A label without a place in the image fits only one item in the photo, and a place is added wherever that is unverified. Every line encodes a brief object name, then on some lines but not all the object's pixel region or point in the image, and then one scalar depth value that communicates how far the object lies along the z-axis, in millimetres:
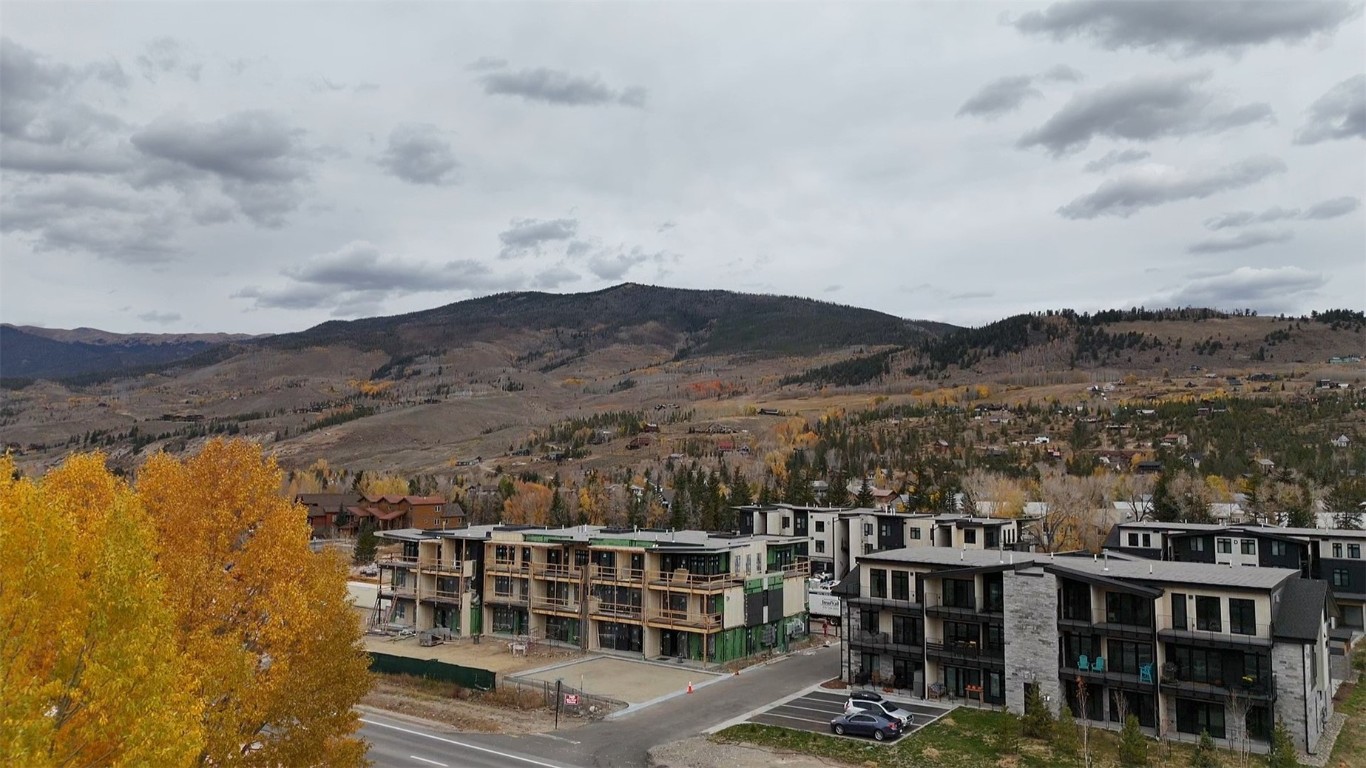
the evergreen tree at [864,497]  128875
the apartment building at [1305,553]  65375
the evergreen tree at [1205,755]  36219
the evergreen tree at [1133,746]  37188
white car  42553
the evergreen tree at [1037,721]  41312
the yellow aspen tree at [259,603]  25203
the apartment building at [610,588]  59969
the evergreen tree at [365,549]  113000
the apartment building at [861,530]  80875
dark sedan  41438
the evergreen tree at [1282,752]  33991
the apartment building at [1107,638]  39844
